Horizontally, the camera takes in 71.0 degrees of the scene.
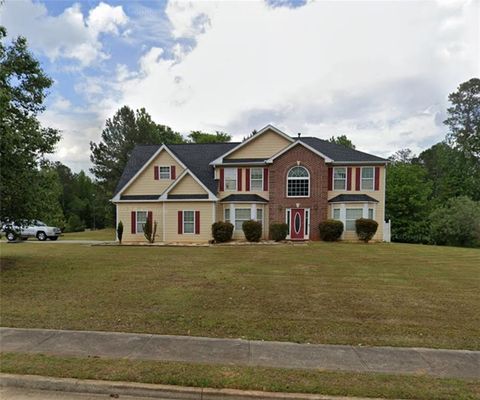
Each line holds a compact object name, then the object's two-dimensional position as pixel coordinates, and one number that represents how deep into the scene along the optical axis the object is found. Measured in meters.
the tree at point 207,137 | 53.88
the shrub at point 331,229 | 22.70
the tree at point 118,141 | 46.31
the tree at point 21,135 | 11.01
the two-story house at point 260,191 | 23.75
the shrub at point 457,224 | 27.22
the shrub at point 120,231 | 23.78
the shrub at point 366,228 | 22.61
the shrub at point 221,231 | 22.58
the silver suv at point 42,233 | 27.45
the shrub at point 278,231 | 22.84
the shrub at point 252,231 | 22.45
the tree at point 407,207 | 33.25
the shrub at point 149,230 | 23.66
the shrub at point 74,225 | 49.21
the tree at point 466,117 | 41.59
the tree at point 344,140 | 52.31
